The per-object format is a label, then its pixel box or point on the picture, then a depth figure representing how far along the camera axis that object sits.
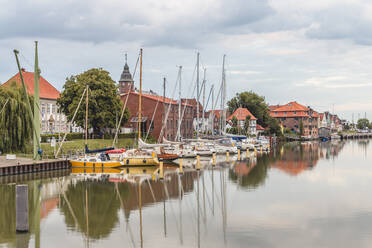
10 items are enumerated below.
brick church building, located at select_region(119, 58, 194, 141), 86.62
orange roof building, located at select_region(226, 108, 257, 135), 133.16
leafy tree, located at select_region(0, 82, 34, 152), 46.72
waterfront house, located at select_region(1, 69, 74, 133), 79.06
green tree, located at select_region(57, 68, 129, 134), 67.19
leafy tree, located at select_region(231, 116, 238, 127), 121.07
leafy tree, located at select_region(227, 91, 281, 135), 143.88
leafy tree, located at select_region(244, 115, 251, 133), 122.81
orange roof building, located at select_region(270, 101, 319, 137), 172.38
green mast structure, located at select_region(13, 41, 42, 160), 46.62
